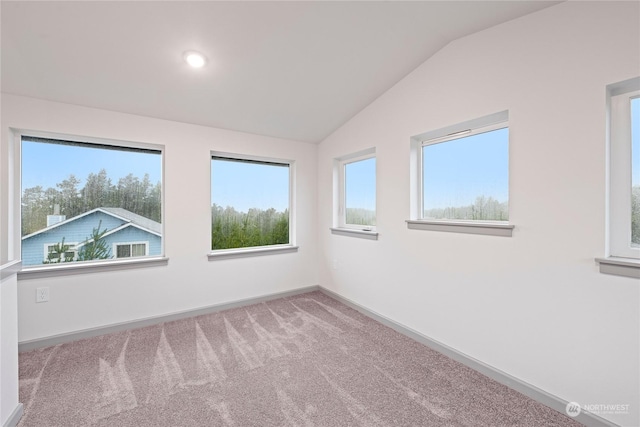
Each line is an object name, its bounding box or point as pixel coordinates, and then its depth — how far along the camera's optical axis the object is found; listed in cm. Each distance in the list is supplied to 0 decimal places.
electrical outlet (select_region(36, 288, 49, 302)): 239
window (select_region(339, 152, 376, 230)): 327
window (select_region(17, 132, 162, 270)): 248
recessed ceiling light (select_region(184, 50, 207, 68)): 208
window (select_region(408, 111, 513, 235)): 205
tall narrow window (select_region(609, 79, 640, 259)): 147
